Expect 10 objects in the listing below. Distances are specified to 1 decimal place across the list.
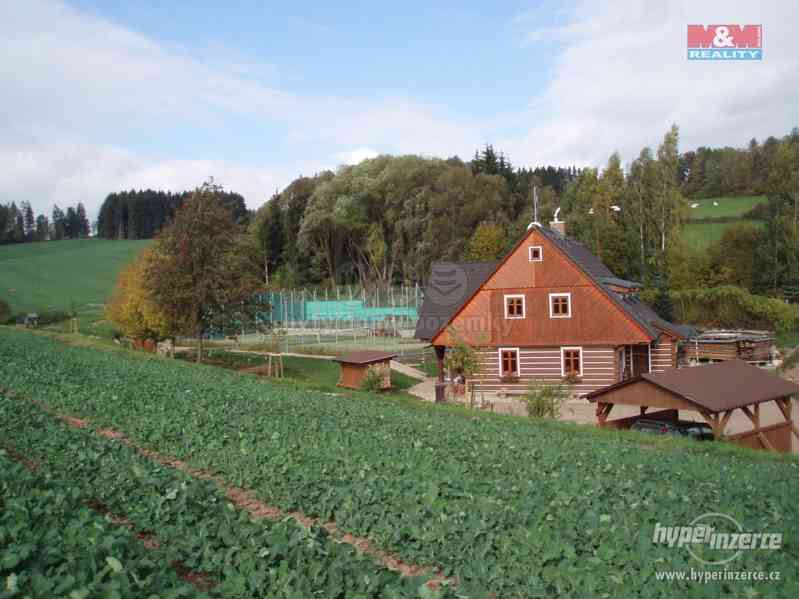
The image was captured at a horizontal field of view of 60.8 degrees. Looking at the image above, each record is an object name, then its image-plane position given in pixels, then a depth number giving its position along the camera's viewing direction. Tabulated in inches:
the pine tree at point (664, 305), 2155.5
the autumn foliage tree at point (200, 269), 1577.3
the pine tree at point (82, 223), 6432.1
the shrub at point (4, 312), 2613.4
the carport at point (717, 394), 739.4
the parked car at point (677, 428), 819.6
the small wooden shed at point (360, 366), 1337.4
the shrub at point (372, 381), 1275.8
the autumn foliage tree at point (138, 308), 1688.0
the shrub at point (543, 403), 970.7
